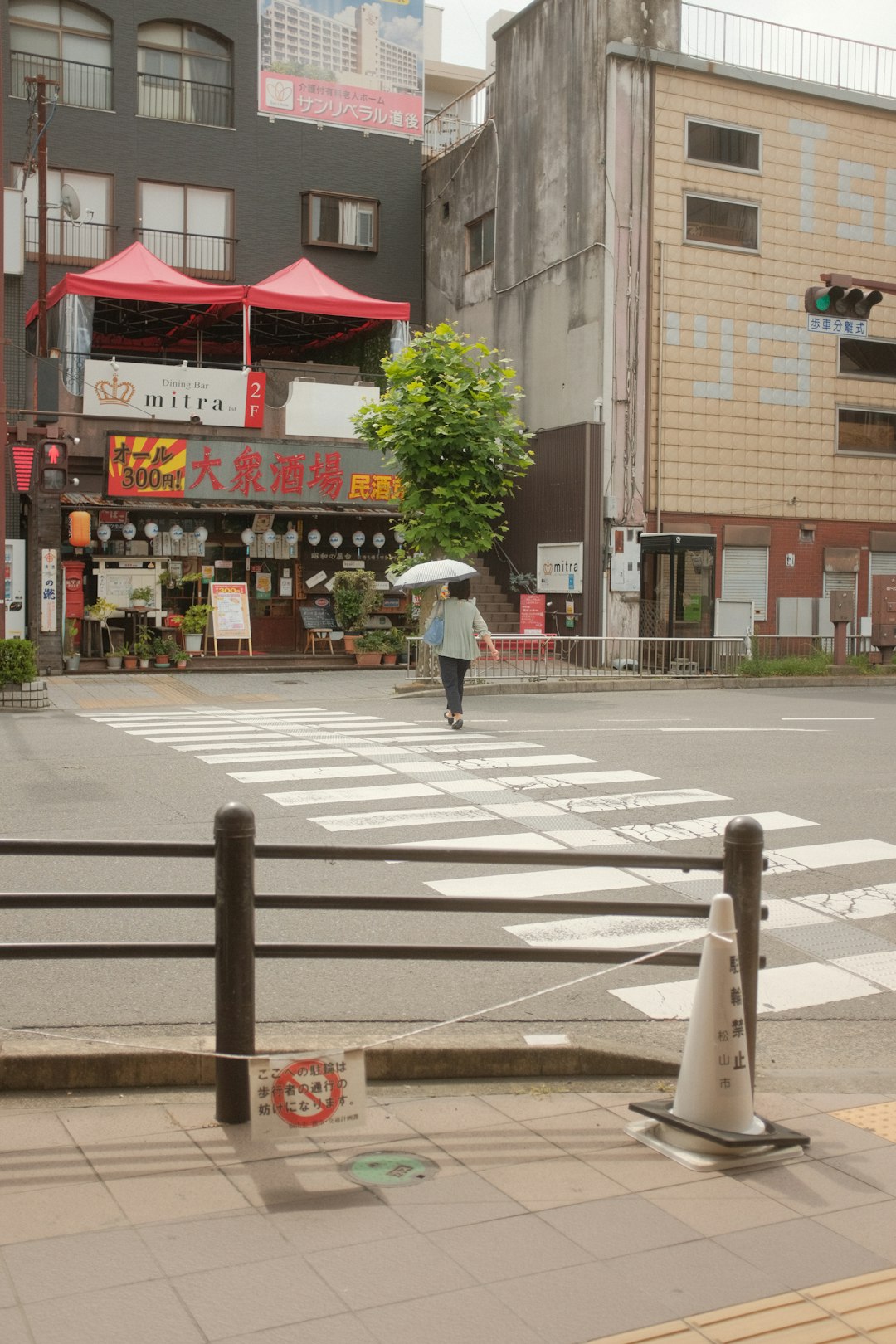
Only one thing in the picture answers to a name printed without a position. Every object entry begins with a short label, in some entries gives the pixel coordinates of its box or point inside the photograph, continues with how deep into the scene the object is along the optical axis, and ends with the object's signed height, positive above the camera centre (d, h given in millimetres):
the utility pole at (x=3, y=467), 18992 +2013
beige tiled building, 28656 +7115
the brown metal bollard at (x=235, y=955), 4383 -1181
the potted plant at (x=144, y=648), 25828 -989
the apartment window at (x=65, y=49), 30766 +12603
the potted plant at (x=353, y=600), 27922 -6
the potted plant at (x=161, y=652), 26170 -1088
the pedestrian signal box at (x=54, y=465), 21406 +2081
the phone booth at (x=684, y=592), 26734 +259
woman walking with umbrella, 16391 -452
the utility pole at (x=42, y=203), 27109 +7904
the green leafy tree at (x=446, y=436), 22172 +2741
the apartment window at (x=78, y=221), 30297 +8540
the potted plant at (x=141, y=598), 26391 -37
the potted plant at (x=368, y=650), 27609 -1029
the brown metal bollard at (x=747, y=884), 4512 -949
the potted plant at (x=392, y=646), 27812 -960
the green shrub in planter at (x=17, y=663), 18812 -956
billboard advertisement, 32688 +13299
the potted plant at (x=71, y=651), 25375 -1071
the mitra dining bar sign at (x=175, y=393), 26314 +4062
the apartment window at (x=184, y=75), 31891 +12483
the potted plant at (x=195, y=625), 26844 -551
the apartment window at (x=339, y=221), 33375 +9507
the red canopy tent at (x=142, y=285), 26656 +6228
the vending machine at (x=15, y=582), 25938 +234
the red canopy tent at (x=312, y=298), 27859 +6313
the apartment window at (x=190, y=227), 31781 +8850
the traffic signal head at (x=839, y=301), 18719 +4260
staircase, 30922 -62
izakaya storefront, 26406 +1574
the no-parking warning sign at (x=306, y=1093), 4309 -1598
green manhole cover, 4133 -1778
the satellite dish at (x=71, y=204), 29781 +8642
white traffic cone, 4375 -1536
